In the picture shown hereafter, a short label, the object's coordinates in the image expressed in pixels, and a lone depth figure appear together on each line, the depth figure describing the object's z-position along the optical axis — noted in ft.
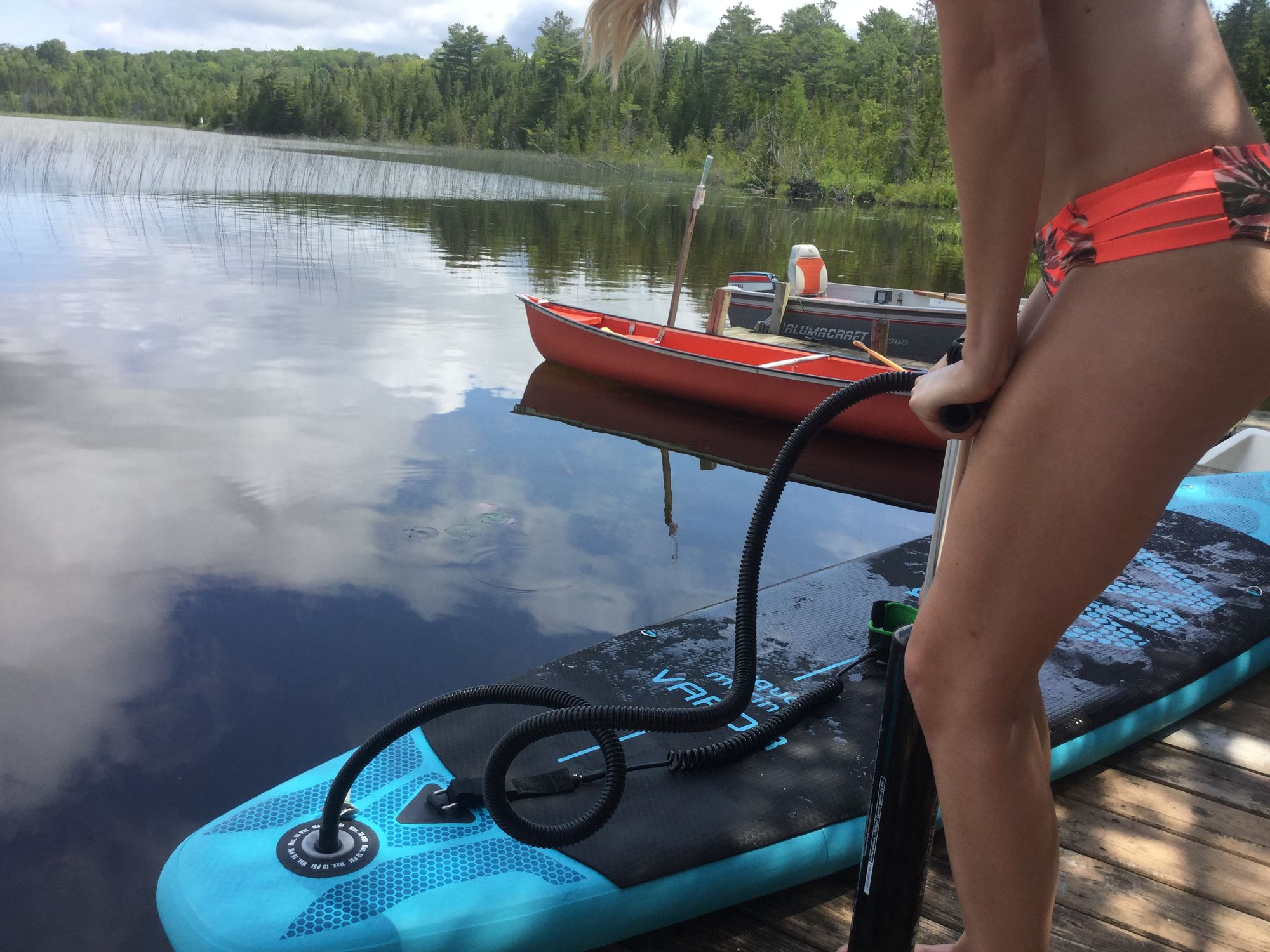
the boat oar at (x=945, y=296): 37.88
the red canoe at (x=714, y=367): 24.76
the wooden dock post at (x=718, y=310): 35.88
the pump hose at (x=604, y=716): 5.25
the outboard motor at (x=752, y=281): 42.98
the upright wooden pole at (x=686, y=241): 31.31
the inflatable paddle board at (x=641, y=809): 5.54
